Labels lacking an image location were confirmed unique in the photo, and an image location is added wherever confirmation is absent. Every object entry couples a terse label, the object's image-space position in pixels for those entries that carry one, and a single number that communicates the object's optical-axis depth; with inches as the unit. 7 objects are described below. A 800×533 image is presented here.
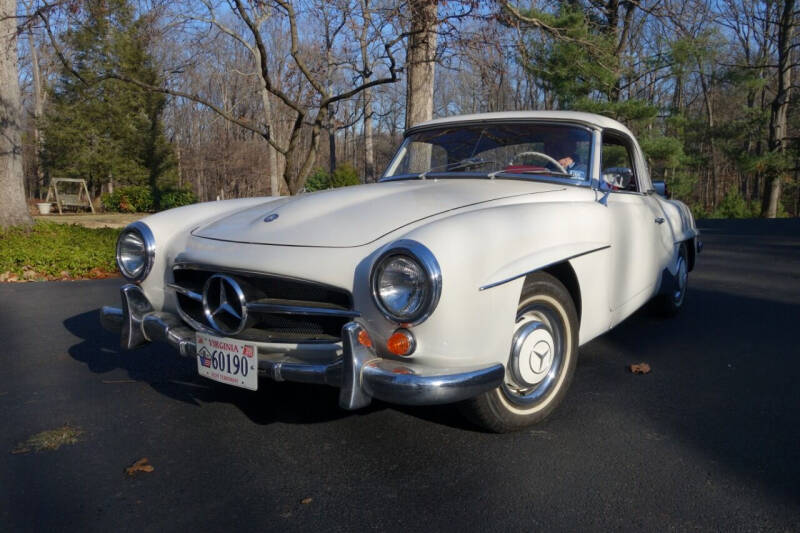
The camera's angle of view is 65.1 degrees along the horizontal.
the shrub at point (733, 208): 894.4
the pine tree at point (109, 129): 998.4
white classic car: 90.3
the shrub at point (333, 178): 733.9
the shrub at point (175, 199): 868.0
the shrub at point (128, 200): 888.3
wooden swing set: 798.5
